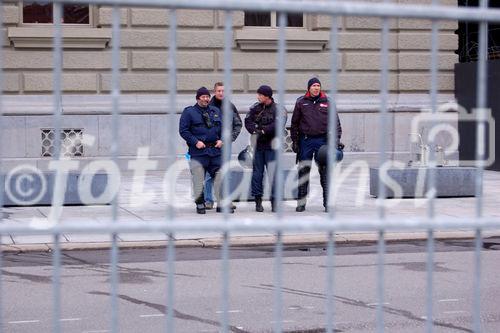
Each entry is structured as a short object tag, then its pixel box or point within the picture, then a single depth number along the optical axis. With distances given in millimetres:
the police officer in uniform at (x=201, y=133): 12641
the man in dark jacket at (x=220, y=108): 13172
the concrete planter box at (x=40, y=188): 13211
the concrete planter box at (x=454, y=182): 14904
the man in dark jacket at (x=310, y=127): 12742
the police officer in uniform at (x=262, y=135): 12898
